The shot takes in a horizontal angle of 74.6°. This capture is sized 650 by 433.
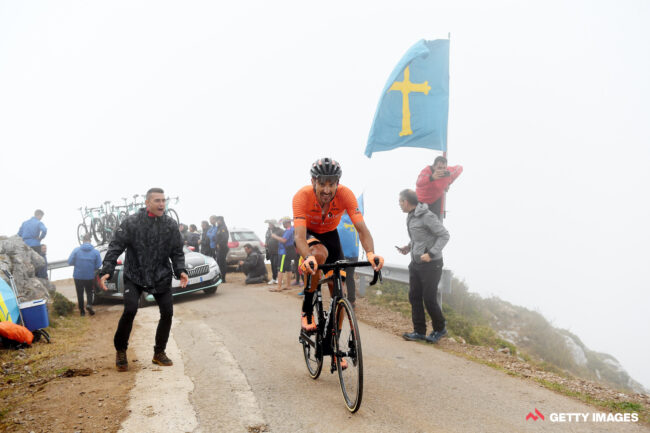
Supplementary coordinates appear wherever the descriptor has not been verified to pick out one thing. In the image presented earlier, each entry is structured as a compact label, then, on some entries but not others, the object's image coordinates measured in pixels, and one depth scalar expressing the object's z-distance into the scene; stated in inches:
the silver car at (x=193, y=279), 447.9
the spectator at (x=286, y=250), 479.8
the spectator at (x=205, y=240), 666.2
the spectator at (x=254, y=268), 582.2
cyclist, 164.9
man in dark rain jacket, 205.9
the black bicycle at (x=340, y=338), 143.8
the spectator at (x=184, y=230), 702.2
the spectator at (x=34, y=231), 550.6
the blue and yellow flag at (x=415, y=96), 330.3
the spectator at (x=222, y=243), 574.2
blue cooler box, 292.4
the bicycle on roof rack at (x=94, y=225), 858.8
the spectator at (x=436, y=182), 290.2
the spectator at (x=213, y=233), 621.2
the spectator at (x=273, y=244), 520.1
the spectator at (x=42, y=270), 517.6
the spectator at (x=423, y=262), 256.9
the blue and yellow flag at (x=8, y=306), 278.2
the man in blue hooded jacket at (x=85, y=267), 421.4
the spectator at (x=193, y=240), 715.4
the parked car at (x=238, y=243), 697.0
